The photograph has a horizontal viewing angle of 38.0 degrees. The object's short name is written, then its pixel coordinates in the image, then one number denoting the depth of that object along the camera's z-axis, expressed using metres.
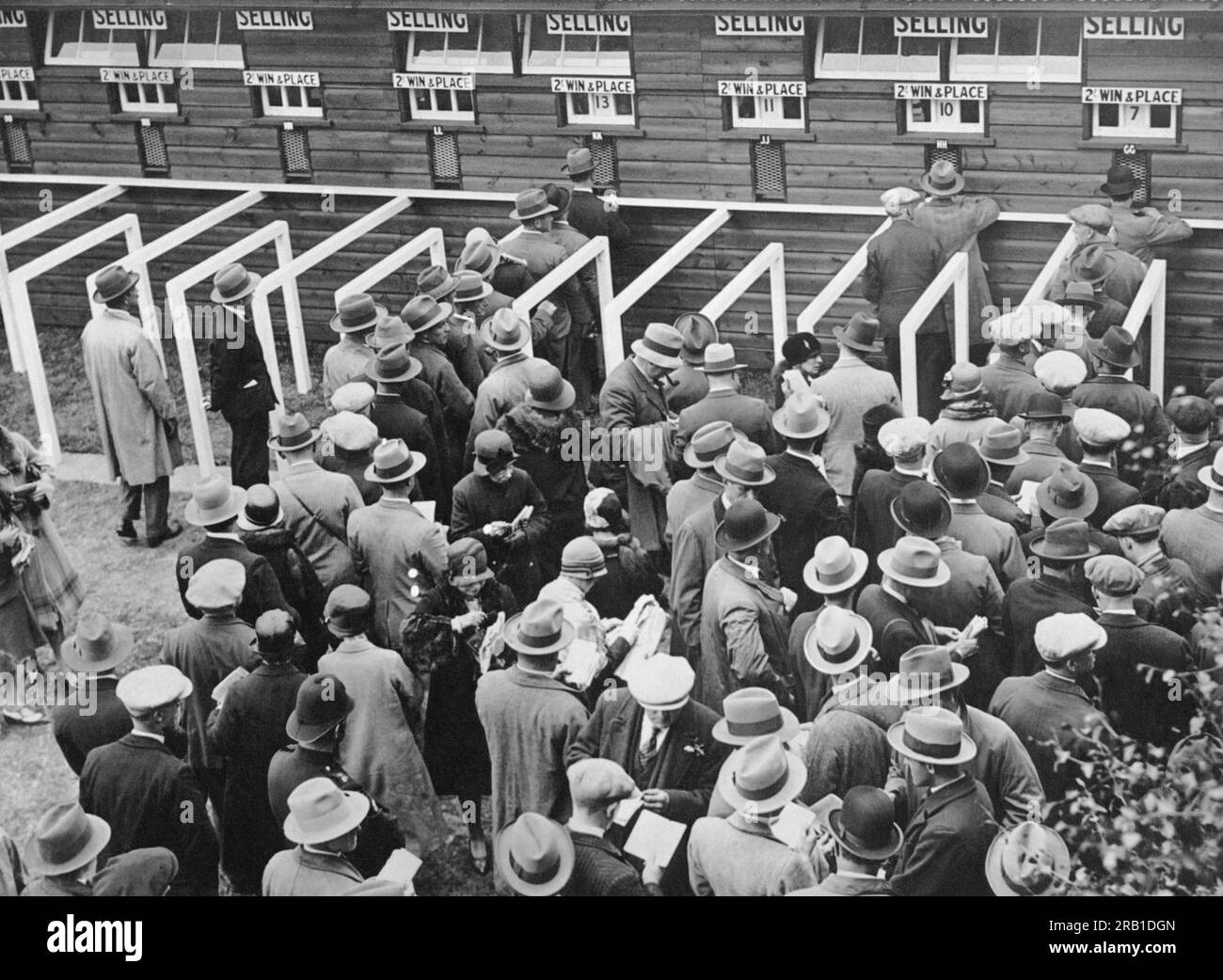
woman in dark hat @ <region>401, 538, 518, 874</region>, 8.70
